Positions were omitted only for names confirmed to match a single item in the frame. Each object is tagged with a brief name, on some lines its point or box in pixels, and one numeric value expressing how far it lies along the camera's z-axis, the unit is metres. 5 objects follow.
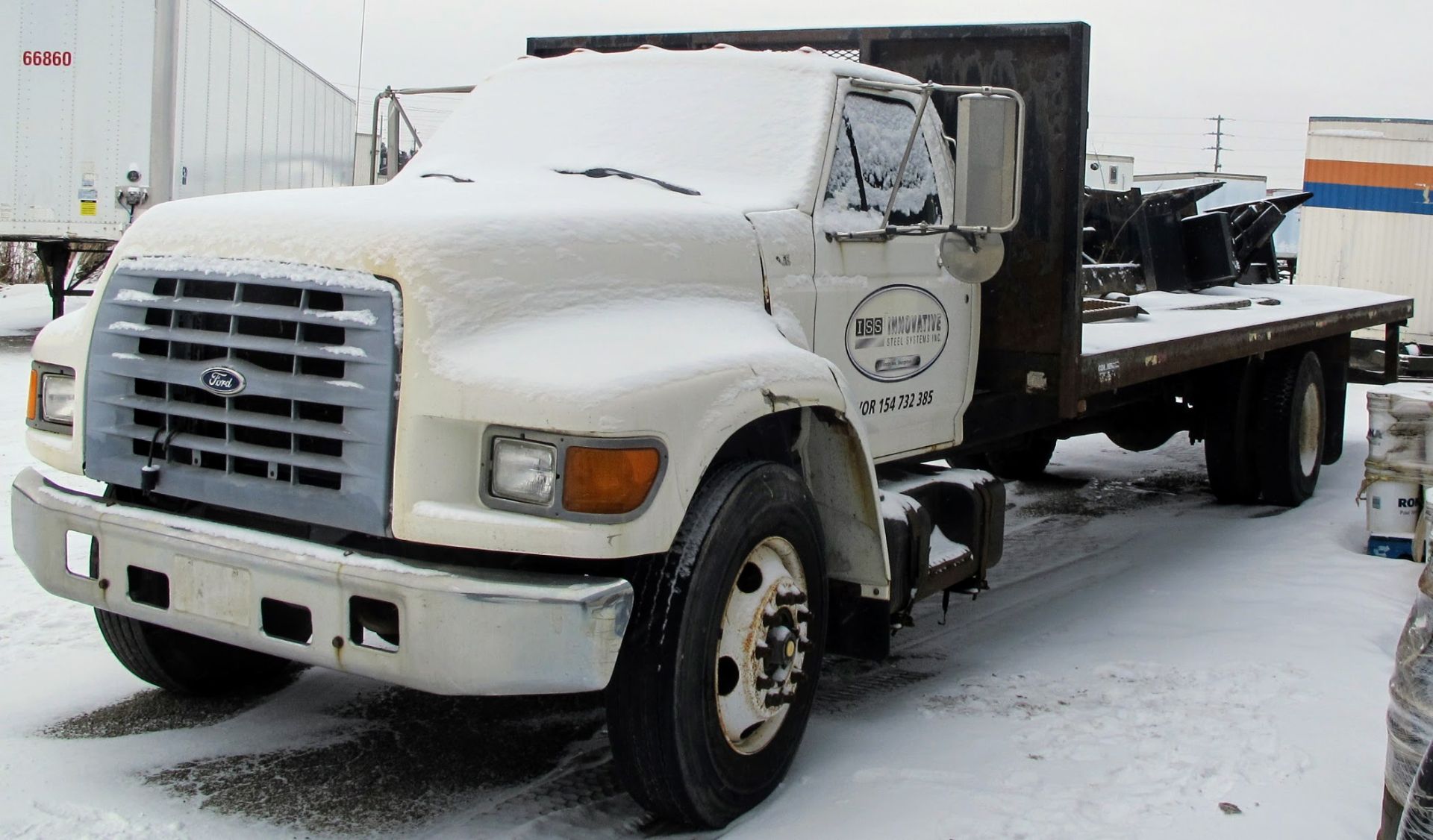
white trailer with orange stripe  17.75
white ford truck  3.24
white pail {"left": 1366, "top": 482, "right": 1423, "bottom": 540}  7.15
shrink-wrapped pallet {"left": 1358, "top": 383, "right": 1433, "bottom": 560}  7.16
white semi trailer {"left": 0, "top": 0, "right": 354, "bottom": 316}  14.27
